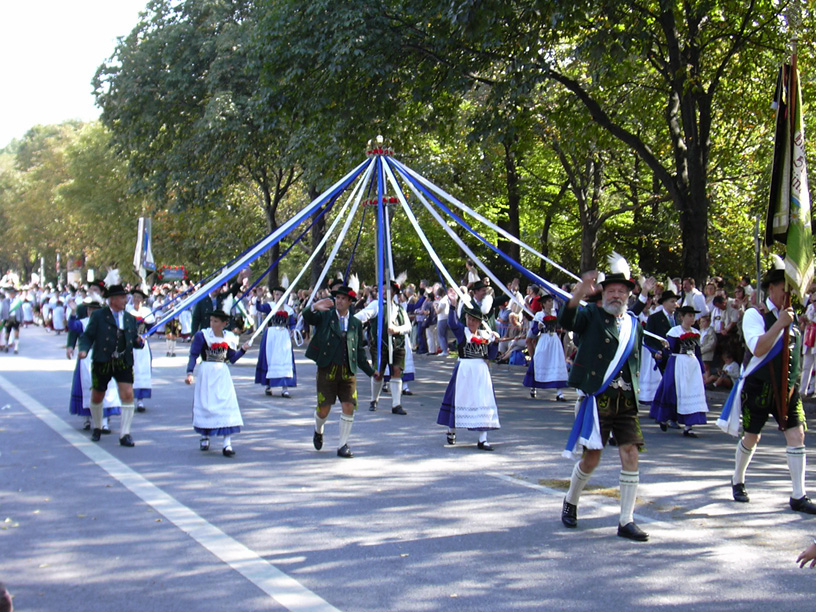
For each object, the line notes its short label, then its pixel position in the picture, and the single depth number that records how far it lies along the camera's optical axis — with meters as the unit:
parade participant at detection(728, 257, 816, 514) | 7.44
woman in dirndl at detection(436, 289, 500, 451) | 10.15
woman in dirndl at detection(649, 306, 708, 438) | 11.62
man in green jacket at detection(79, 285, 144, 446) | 10.55
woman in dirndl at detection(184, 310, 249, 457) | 9.91
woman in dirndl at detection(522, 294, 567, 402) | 14.98
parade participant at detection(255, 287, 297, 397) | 15.01
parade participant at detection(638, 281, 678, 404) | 11.65
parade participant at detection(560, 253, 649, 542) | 6.68
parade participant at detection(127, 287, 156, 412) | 13.21
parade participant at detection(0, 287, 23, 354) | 24.16
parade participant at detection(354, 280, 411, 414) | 12.27
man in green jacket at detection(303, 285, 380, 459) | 9.75
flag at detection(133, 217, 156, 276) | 25.75
